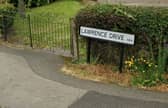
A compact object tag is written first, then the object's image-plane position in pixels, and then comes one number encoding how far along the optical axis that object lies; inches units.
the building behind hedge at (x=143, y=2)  370.0
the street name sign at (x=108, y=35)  287.0
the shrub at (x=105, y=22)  295.3
